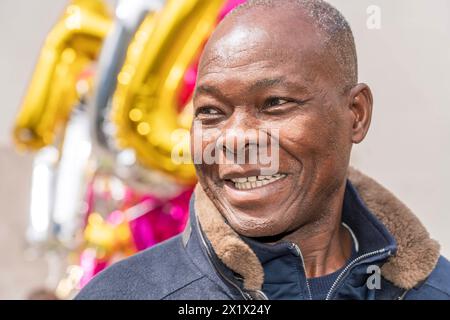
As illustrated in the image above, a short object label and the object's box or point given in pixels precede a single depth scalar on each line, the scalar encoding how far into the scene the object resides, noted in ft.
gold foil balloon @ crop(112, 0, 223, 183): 6.30
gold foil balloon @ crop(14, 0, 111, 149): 7.61
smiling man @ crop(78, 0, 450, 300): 3.76
